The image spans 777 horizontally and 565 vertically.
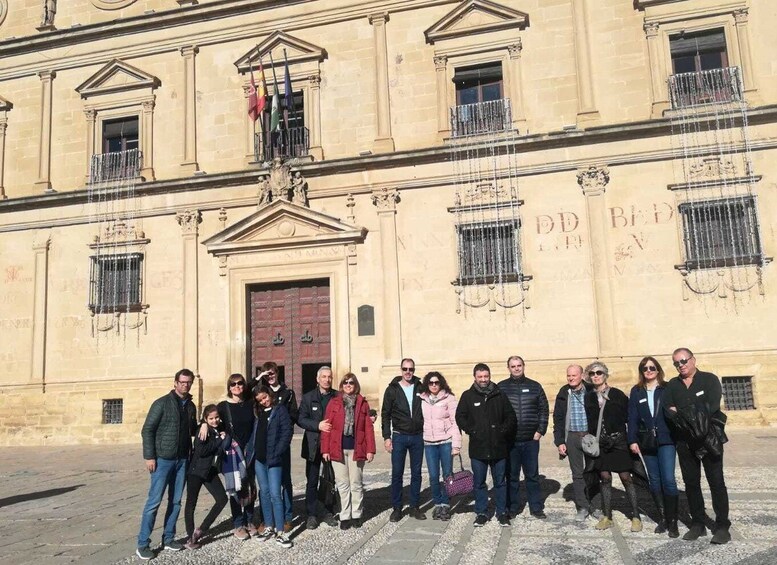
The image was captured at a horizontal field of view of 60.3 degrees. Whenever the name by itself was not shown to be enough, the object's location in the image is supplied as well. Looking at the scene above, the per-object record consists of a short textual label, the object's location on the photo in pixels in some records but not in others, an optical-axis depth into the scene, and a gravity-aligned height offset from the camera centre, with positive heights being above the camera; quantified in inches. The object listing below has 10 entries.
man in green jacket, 260.7 -29.9
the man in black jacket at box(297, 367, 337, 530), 294.7 -26.6
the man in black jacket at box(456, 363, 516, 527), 283.9 -32.0
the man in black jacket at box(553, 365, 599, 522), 294.4 -32.8
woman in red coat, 286.7 -36.1
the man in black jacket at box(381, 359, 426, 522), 296.5 -30.3
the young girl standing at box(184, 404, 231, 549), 268.2 -40.9
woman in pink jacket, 299.9 -31.8
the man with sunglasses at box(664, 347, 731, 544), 245.3 -36.2
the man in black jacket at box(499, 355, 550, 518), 295.6 -34.4
